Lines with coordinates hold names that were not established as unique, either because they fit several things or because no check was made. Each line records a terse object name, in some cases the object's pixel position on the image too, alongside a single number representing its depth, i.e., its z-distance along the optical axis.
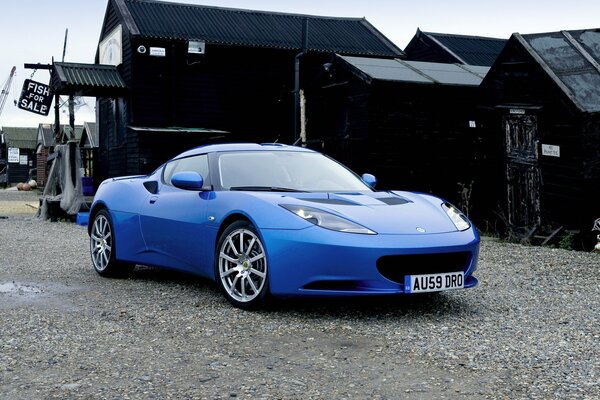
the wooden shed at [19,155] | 71.06
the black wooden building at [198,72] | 23.31
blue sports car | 5.41
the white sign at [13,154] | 71.62
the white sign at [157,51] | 23.14
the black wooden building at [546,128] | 11.33
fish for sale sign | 25.39
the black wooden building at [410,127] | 15.52
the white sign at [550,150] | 11.74
